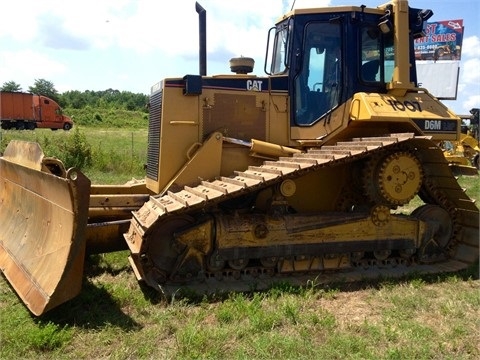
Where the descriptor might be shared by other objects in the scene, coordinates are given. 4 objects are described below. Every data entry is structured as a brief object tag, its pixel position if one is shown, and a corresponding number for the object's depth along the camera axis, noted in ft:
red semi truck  121.19
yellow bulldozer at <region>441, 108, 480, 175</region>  66.39
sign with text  98.22
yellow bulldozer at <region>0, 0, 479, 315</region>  17.37
